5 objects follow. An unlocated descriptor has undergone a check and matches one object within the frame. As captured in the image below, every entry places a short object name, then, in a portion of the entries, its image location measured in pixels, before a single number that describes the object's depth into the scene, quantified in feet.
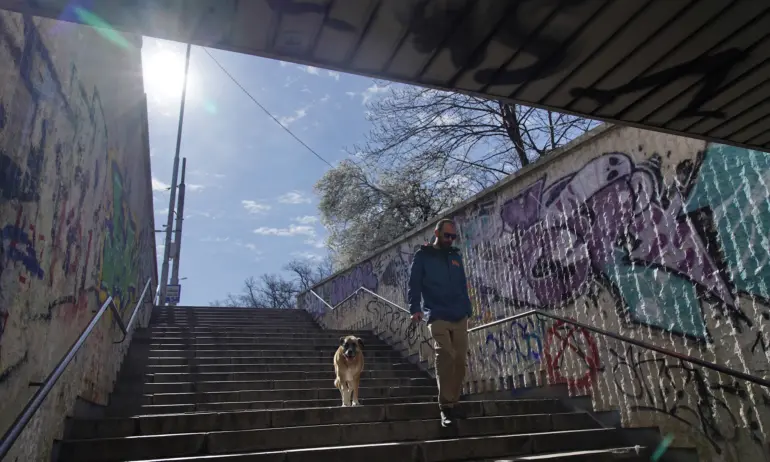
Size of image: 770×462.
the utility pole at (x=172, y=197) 70.33
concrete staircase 13.94
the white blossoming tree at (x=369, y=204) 63.10
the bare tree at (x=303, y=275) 148.97
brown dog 20.60
